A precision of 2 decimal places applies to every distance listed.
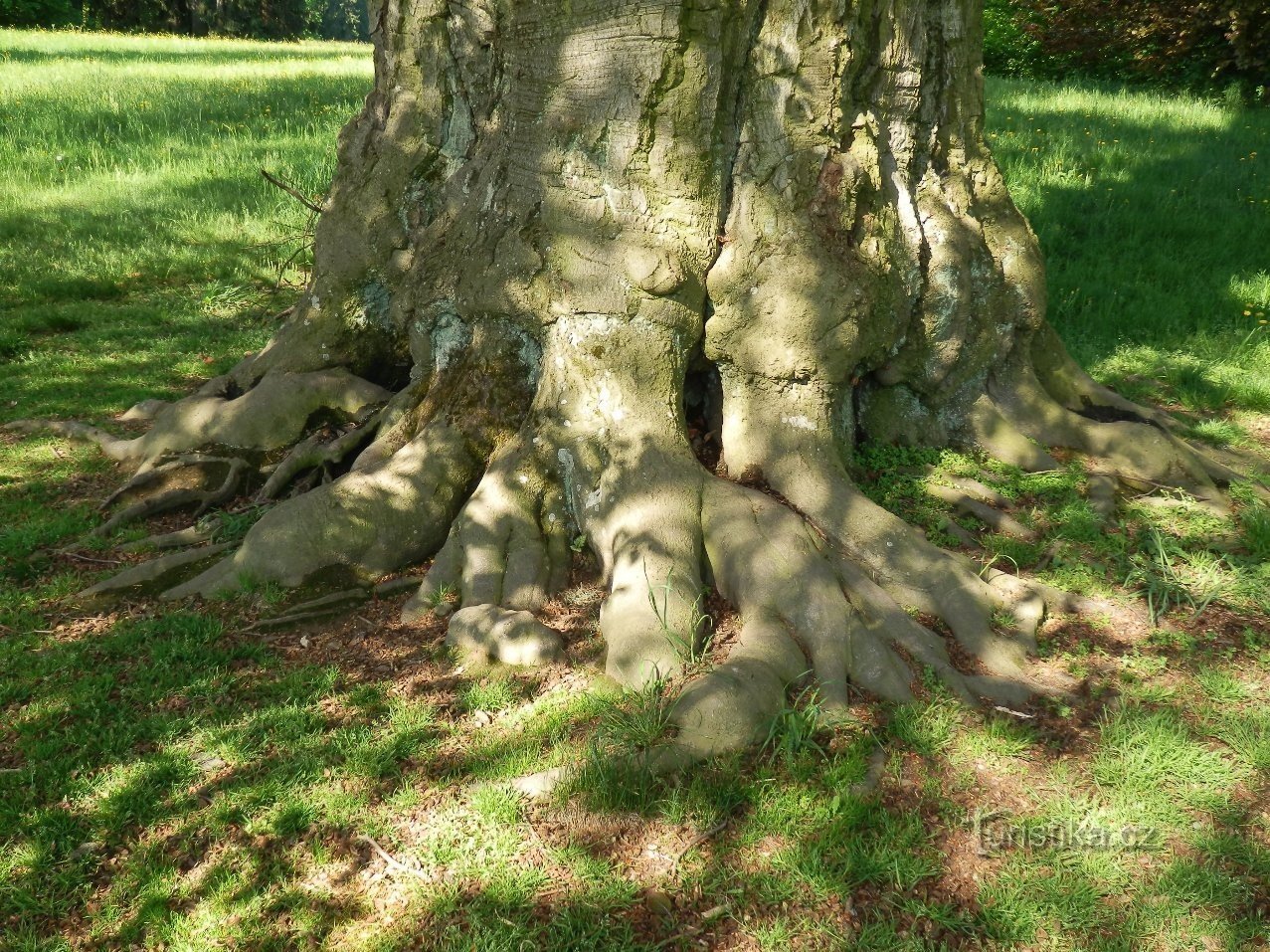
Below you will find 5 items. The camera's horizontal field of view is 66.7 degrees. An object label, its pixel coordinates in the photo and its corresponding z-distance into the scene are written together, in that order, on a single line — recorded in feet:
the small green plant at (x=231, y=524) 17.51
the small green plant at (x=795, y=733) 11.59
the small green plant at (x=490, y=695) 12.91
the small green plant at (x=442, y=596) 14.99
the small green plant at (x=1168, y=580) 14.84
